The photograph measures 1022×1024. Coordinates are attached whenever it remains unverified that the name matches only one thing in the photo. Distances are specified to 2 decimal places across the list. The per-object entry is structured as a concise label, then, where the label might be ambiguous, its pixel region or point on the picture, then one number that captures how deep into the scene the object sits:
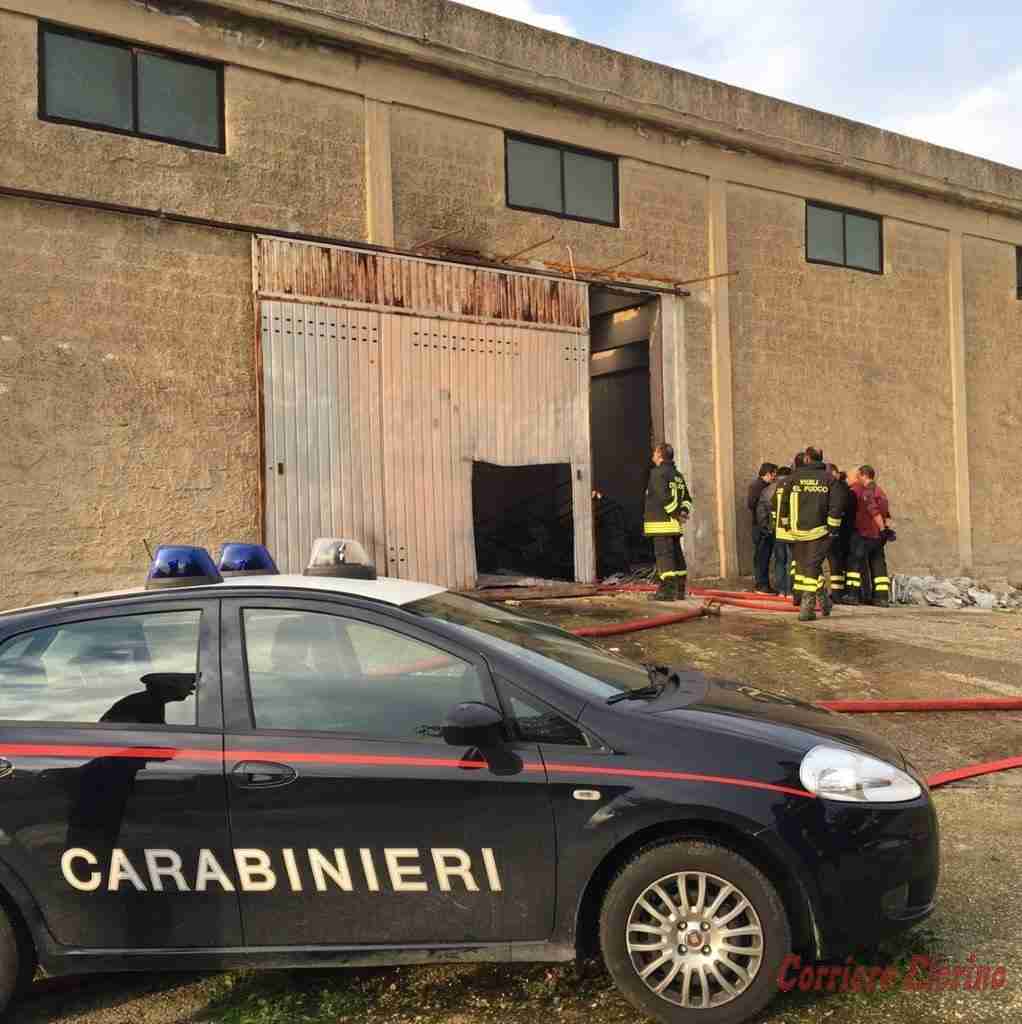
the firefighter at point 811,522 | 10.66
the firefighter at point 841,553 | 12.46
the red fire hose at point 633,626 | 9.02
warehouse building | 9.56
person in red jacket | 12.34
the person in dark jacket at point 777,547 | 12.77
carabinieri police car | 2.94
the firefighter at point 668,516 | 11.15
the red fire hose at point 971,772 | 5.31
